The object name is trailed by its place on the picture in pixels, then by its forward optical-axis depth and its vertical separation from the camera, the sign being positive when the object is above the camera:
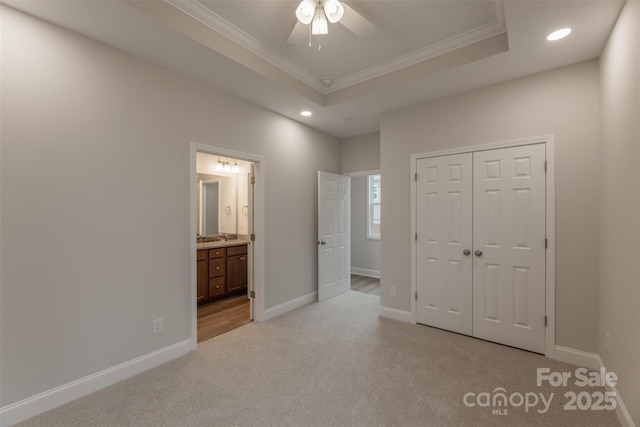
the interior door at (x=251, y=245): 3.57 -0.40
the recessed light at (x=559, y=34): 2.06 +1.33
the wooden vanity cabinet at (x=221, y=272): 4.16 -0.91
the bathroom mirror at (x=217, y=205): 4.87 +0.14
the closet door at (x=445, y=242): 3.10 -0.33
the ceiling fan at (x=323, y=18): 1.84 +1.36
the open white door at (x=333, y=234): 4.32 -0.33
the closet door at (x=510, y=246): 2.69 -0.32
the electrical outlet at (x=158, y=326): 2.54 -1.01
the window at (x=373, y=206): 6.25 +0.16
